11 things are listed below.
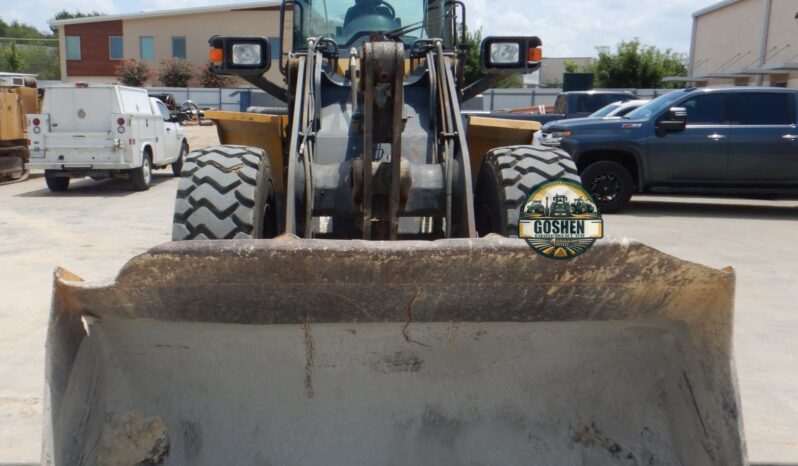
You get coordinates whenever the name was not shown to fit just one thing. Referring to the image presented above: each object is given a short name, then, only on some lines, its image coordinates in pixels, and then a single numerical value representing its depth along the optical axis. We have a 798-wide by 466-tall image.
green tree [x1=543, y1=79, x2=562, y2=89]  50.95
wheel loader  2.43
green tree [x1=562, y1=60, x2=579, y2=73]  58.17
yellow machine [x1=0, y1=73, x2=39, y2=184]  15.69
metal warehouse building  27.56
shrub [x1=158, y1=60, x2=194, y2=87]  42.66
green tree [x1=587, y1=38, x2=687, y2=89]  45.41
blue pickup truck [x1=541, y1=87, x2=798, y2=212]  11.28
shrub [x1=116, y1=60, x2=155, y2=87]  43.31
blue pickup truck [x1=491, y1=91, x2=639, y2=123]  18.41
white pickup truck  13.81
